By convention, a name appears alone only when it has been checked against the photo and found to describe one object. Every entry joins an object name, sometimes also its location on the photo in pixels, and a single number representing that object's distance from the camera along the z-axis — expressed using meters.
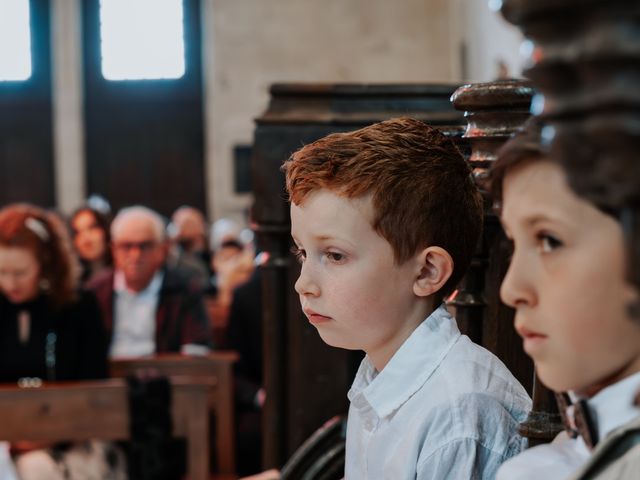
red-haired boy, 1.37
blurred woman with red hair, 4.82
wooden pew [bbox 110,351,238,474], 5.14
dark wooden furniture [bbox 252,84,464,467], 2.39
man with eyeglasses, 5.96
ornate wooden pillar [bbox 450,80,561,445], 1.19
